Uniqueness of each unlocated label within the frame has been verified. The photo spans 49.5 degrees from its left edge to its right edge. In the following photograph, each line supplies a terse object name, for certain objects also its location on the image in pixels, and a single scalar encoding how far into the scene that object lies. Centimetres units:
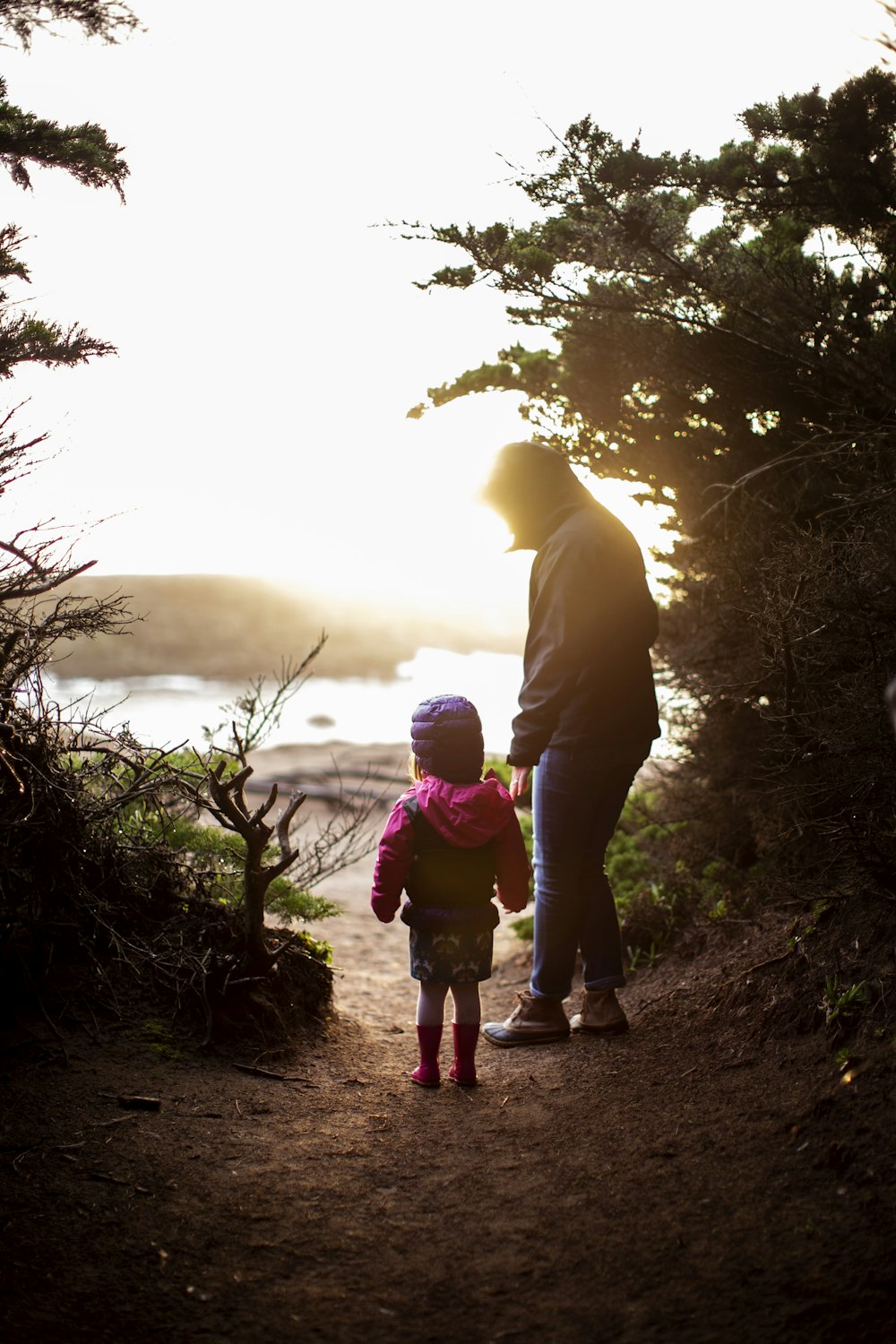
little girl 375
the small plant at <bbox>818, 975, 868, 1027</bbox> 327
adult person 396
